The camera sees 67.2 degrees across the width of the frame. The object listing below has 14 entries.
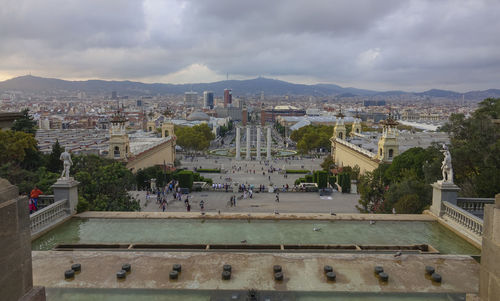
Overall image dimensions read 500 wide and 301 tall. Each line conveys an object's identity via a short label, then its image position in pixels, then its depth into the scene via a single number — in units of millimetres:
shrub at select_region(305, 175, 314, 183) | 45500
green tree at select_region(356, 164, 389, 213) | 26694
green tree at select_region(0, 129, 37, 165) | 28391
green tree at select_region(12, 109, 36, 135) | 37675
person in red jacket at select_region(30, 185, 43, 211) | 12930
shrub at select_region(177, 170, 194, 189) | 39781
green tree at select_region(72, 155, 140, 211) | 20141
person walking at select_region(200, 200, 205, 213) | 30962
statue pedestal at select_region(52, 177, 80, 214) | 12297
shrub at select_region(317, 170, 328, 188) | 41062
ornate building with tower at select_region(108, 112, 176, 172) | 38375
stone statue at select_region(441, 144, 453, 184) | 12156
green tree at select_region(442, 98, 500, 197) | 18797
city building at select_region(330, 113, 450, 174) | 39625
